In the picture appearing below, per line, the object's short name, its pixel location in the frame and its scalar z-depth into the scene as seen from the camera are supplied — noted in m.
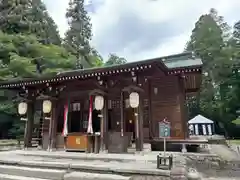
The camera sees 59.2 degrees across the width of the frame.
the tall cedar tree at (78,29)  31.45
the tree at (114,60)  41.02
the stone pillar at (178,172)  4.29
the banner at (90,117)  8.16
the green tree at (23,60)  17.31
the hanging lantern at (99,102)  8.23
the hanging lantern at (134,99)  7.61
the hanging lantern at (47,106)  9.35
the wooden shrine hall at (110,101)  7.93
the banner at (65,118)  8.79
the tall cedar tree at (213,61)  26.98
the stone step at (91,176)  4.62
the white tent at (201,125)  23.47
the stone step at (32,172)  5.12
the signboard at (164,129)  5.73
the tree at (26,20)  23.30
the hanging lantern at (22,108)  10.09
